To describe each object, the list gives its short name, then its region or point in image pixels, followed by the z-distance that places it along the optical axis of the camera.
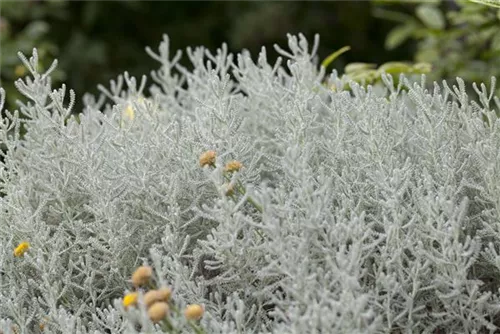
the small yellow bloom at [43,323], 1.41
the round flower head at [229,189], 1.37
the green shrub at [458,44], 1.90
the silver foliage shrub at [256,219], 1.35
